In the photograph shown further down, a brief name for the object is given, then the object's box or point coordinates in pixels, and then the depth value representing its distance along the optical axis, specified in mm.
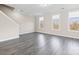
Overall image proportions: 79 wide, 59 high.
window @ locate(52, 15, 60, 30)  5463
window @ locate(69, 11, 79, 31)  4344
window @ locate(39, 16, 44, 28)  6677
